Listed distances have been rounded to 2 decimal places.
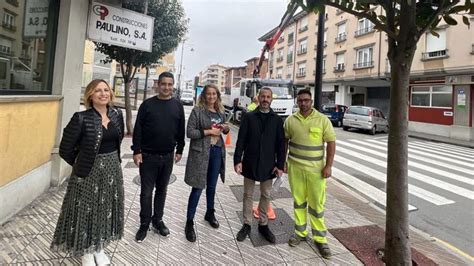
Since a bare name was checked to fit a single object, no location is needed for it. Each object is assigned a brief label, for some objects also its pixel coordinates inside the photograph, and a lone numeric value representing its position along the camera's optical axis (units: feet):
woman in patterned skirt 8.68
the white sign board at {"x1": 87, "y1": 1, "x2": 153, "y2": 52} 17.94
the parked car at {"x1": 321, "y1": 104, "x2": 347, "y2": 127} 68.54
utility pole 21.49
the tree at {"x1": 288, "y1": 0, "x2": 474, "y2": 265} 10.37
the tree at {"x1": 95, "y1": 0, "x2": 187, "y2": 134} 33.24
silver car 54.70
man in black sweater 11.12
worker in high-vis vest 11.57
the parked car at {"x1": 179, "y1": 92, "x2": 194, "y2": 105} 120.41
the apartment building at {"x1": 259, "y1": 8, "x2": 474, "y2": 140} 56.54
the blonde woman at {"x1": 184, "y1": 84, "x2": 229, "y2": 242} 11.80
